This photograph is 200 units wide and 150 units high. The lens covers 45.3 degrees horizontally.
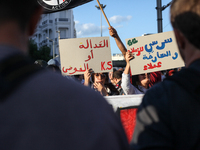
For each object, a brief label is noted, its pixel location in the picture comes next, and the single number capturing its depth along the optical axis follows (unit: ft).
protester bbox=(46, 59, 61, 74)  12.52
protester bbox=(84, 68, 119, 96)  12.16
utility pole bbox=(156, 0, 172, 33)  27.32
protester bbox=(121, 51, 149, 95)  11.07
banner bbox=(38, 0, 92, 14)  14.25
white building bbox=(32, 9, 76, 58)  177.47
